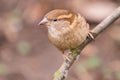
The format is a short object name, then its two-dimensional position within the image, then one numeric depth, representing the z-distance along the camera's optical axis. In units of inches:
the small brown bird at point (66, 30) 189.3
